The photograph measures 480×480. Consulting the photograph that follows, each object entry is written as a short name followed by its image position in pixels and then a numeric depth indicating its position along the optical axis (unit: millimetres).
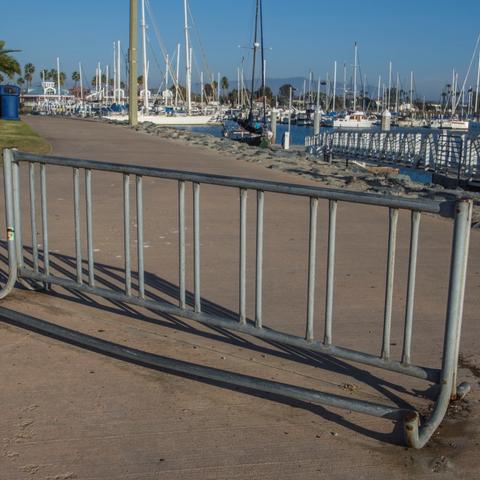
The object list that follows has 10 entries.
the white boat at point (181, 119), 68031
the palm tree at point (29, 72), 165500
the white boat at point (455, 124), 86062
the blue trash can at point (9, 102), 38719
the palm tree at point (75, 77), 177075
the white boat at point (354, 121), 93438
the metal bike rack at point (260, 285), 4086
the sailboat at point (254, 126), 48506
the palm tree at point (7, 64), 44838
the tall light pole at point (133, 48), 42156
